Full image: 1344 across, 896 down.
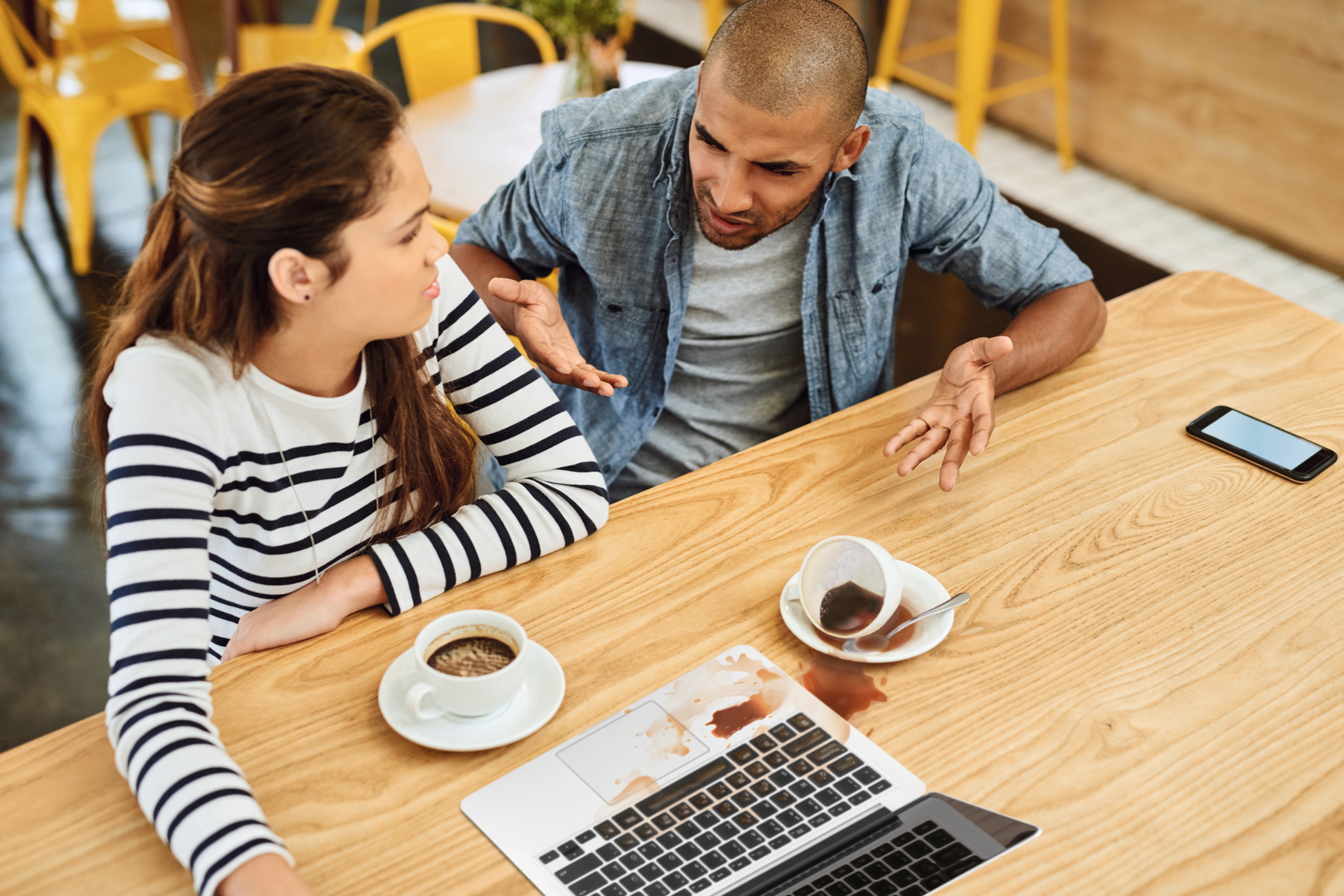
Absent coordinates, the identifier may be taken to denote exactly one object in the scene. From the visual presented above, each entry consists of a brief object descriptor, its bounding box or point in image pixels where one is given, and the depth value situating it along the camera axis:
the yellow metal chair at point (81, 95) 3.28
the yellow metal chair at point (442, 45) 2.69
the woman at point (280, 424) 0.95
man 1.37
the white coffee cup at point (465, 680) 0.96
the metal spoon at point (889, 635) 1.09
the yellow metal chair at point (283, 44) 3.41
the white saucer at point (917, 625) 1.08
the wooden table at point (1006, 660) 0.90
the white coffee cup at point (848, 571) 1.08
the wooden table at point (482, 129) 2.27
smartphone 1.33
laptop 0.89
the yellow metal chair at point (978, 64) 3.77
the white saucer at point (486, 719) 0.98
